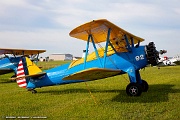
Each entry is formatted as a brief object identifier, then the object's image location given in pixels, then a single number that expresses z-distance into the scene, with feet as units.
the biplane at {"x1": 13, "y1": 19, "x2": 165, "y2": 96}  27.27
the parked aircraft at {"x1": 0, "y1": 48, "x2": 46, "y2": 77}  67.02
